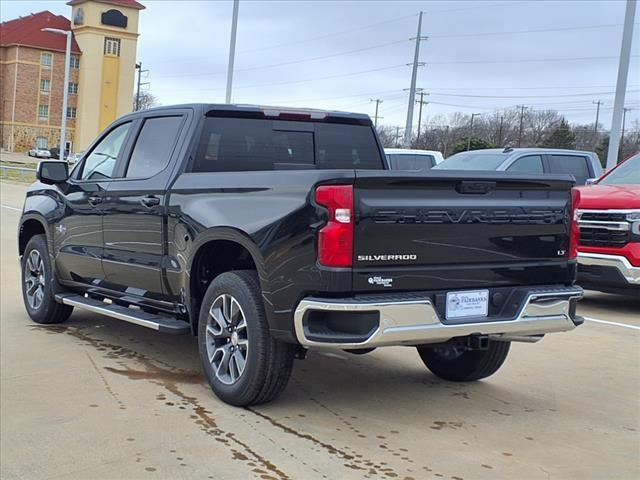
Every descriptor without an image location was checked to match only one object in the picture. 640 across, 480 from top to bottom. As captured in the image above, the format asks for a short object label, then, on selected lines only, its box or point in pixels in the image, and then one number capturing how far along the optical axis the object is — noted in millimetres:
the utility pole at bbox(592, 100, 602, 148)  55406
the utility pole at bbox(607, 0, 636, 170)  16938
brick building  87875
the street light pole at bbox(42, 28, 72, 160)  37962
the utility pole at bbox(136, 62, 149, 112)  79706
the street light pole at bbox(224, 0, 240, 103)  26594
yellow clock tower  87250
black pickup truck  4648
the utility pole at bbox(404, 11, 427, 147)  37688
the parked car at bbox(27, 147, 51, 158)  81188
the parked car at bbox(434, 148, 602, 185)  13422
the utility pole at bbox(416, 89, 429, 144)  85556
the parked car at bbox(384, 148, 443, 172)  18028
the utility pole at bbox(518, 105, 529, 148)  62488
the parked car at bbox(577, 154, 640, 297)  9141
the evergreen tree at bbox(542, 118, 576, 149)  53469
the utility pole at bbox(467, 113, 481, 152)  70944
